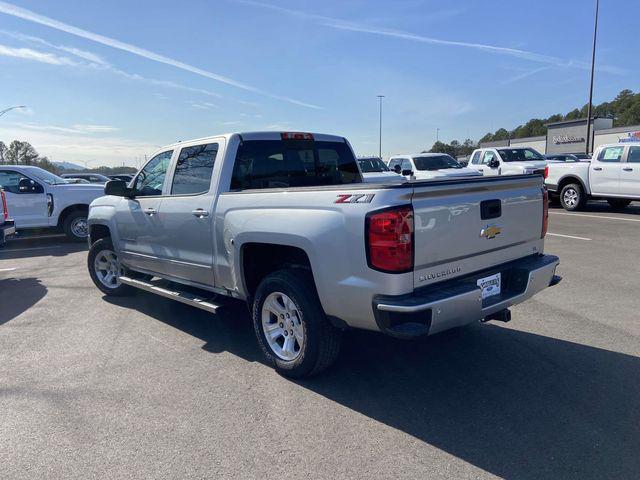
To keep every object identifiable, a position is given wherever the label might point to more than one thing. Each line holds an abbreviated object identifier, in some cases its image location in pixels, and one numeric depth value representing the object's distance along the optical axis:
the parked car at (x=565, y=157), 29.92
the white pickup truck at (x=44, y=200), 11.30
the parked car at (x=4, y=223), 7.90
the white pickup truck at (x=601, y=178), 13.27
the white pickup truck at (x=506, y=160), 17.00
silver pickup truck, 3.10
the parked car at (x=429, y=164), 16.05
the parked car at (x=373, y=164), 18.26
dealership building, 55.66
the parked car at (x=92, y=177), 25.52
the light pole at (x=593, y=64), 28.92
